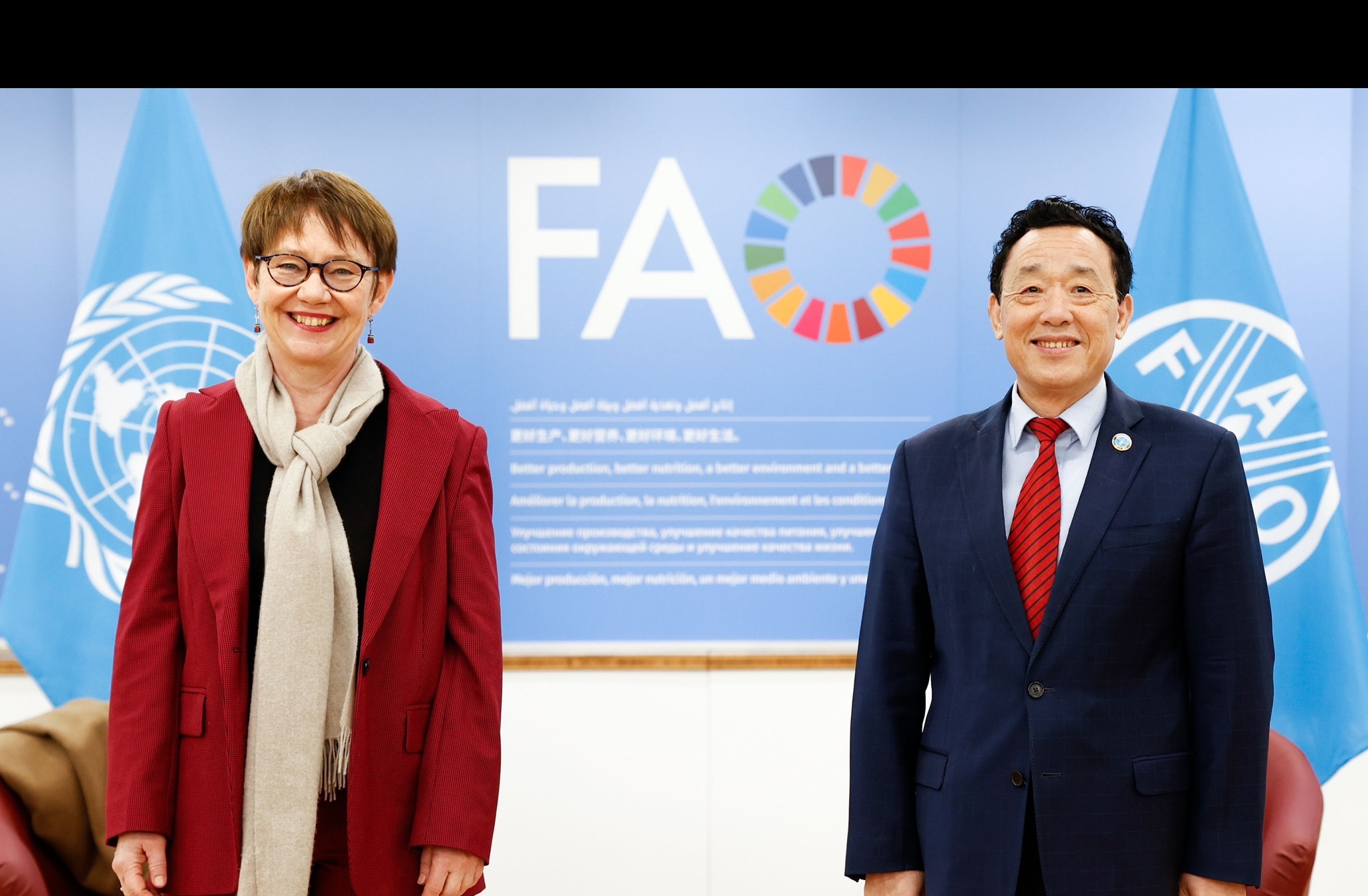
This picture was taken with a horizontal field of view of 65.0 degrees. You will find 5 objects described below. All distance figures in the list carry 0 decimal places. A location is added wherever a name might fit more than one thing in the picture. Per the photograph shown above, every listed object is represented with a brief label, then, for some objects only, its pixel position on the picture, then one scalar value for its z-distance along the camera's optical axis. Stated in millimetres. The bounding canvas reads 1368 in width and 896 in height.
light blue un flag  3203
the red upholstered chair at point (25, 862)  2303
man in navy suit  1566
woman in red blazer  1637
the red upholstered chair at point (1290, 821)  2371
